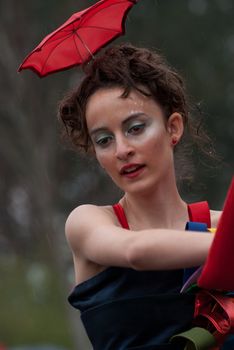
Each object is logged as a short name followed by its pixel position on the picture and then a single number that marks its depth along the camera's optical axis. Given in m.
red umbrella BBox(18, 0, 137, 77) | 6.25
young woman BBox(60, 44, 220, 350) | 5.41
